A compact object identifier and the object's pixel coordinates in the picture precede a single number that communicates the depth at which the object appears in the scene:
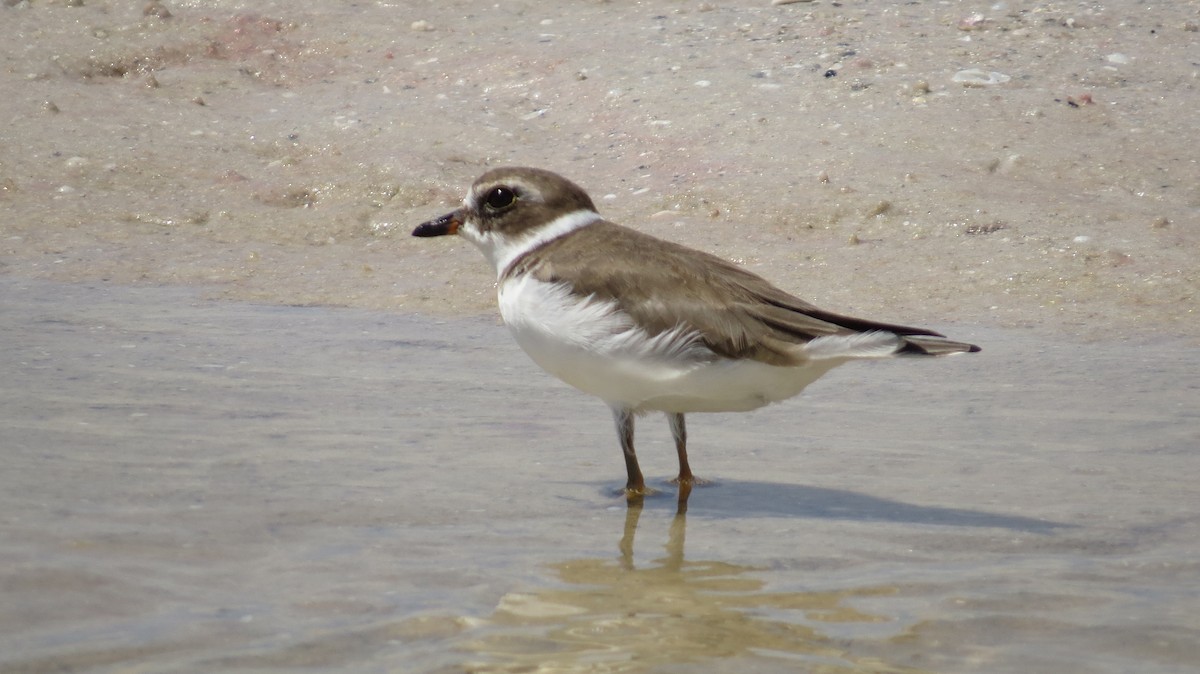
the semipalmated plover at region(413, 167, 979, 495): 10.48
